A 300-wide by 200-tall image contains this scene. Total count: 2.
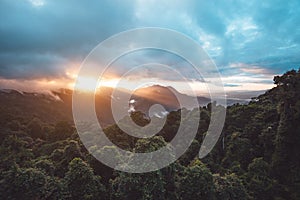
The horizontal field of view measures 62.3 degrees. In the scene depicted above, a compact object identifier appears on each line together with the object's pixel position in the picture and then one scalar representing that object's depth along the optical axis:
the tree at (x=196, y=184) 14.25
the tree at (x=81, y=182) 14.71
